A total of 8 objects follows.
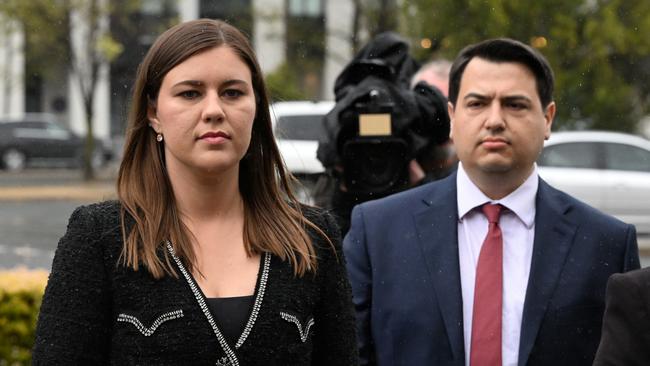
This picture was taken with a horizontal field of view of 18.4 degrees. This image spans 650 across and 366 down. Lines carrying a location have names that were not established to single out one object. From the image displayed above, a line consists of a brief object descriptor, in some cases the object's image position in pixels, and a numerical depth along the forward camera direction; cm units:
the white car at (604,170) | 2649
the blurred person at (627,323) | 388
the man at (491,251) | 572
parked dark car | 6081
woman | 433
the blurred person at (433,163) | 933
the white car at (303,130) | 1621
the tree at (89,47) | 4680
